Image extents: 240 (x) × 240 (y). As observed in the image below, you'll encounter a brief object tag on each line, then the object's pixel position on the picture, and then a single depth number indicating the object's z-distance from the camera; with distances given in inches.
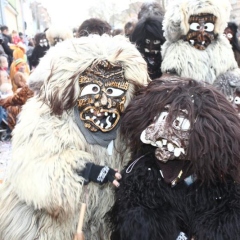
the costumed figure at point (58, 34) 173.6
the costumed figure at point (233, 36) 115.3
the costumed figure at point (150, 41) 102.9
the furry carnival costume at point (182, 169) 46.0
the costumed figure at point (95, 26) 119.4
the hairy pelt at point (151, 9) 130.7
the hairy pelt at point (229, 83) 79.8
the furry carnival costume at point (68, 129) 55.5
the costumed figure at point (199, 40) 84.1
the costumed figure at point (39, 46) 212.1
